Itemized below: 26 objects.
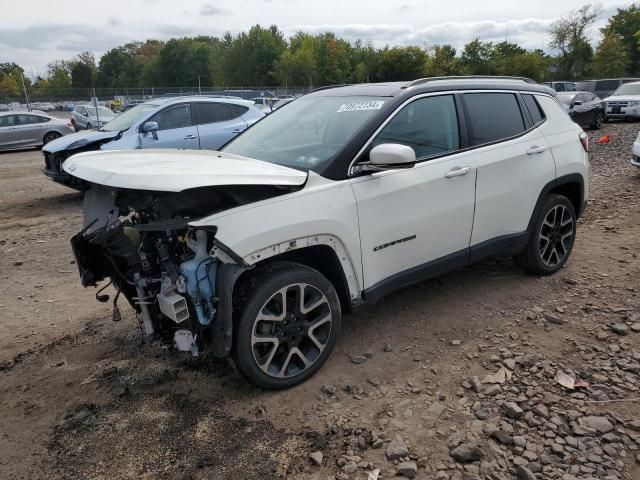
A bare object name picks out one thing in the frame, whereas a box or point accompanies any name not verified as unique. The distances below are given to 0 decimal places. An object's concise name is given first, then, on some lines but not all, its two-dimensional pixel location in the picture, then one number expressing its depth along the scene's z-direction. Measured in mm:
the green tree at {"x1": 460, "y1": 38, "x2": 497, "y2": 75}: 64125
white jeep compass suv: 2898
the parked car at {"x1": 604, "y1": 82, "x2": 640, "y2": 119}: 18828
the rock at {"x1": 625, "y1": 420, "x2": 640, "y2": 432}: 2768
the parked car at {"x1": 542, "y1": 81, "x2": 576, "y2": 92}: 28664
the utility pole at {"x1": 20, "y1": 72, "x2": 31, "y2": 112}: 39119
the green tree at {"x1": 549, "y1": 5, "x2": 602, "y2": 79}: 56156
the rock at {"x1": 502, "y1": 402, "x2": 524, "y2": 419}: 2908
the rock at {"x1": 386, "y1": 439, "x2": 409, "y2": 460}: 2635
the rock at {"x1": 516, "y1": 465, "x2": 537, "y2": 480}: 2461
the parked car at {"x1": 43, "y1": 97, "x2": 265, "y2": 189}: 9125
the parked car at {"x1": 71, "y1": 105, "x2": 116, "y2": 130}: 21375
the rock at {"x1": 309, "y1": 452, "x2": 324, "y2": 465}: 2611
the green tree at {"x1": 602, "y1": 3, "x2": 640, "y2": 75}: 65375
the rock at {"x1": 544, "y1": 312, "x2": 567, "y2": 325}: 4008
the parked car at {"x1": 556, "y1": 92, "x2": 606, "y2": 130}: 17797
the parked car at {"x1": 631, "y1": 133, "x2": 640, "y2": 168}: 9188
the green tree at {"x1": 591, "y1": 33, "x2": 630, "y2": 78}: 52750
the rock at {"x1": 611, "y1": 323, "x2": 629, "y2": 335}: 3807
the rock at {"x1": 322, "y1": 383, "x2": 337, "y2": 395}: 3189
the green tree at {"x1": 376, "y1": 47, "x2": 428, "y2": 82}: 71000
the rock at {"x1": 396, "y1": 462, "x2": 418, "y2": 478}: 2519
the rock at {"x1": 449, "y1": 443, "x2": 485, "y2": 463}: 2598
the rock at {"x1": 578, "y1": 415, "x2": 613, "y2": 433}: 2777
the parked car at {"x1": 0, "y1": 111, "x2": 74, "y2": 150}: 17625
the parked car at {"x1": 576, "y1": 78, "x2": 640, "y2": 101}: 29422
